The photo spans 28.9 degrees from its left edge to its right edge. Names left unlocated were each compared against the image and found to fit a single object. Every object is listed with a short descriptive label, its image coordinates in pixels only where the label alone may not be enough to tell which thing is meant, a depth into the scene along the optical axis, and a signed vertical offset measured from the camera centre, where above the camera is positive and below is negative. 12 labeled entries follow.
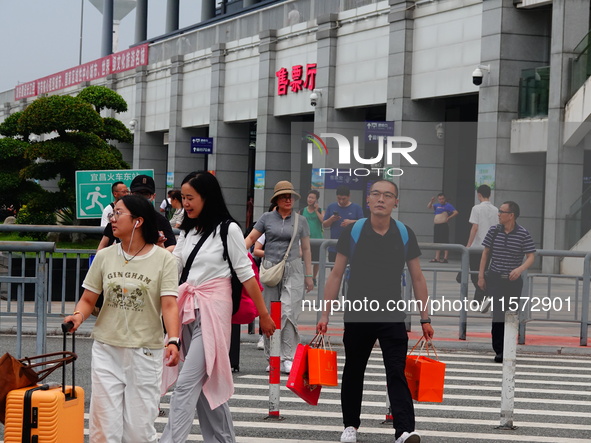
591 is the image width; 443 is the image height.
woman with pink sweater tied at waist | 7.09 -0.66
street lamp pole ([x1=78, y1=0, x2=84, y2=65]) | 88.92 +13.84
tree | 33.09 +1.32
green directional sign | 19.41 +0.11
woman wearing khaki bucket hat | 11.82 -0.56
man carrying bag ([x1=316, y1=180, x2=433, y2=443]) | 8.03 -0.64
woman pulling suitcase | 6.46 -0.72
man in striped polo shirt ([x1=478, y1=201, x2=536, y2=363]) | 13.00 -0.57
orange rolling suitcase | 5.75 -1.12
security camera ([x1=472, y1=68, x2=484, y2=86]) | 26.33 +3.07
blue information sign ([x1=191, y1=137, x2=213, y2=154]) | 41.81 +1.98
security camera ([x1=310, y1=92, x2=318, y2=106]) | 34.34 +3.13
